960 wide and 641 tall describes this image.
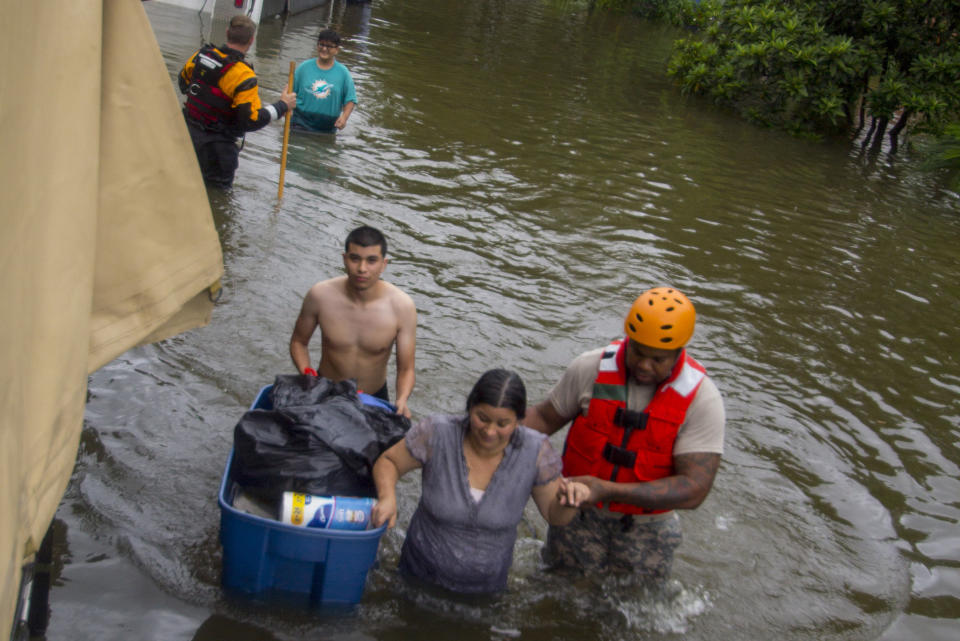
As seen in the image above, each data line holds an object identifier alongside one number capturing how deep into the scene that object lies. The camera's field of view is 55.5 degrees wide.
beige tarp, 1.97
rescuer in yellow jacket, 8.56
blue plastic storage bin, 3.88
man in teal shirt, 11.62
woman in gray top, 4.12
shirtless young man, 5.48
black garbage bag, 4.16
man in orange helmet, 4.22
